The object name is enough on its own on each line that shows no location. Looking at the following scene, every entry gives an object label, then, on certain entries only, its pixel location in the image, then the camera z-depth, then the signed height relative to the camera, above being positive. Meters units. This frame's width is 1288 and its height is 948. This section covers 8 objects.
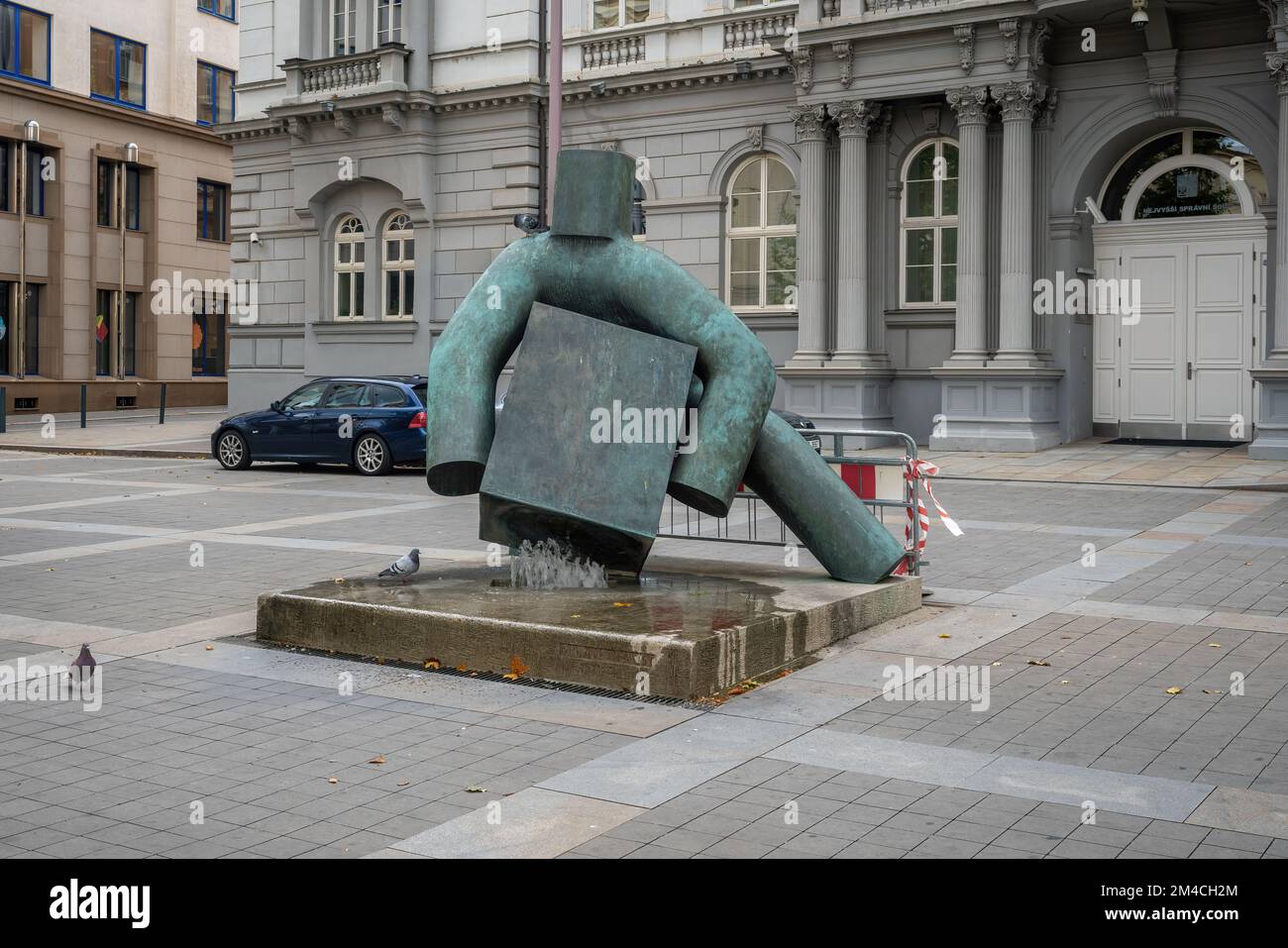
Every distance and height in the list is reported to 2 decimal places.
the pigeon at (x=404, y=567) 8.95 -0.75
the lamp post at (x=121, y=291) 43.53 +4.87
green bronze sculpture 8.41 +0.62
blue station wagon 22.02 +0.33
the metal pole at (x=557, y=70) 22.61 +6.21
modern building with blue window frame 40.44 +7.63
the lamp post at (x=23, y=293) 40.03 +4.44
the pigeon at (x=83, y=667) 7.48 -1.17
